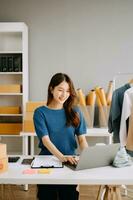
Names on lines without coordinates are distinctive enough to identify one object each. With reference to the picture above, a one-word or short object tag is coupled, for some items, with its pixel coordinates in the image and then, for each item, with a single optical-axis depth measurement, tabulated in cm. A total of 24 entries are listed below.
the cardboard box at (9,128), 391
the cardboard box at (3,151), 189
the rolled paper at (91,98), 389
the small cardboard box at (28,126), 363
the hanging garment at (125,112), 278
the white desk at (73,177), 172
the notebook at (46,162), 196
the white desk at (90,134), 354
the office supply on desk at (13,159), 212
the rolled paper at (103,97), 384
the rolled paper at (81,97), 383
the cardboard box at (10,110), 394
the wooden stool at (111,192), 201
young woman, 208
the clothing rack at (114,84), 336
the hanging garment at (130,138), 229
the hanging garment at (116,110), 292
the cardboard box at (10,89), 388
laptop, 181
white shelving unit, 388
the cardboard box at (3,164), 186
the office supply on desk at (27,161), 206
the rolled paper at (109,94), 390
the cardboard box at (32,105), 382
